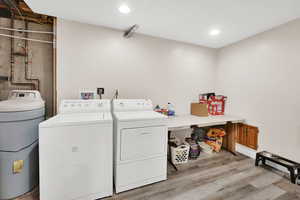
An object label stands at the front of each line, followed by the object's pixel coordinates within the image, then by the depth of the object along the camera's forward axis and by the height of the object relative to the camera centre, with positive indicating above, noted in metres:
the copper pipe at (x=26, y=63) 2.00 +0.50
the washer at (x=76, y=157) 1.29 -0.64
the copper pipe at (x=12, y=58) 1.94 +0.57
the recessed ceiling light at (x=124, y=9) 1.67 +1.18
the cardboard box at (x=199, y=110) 2.68 -0.24
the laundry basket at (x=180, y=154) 2.26 -0.99
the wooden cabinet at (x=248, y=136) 2.43 -0.73
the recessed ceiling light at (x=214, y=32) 2.29 +1.22
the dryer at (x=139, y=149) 1.54 -0.65
